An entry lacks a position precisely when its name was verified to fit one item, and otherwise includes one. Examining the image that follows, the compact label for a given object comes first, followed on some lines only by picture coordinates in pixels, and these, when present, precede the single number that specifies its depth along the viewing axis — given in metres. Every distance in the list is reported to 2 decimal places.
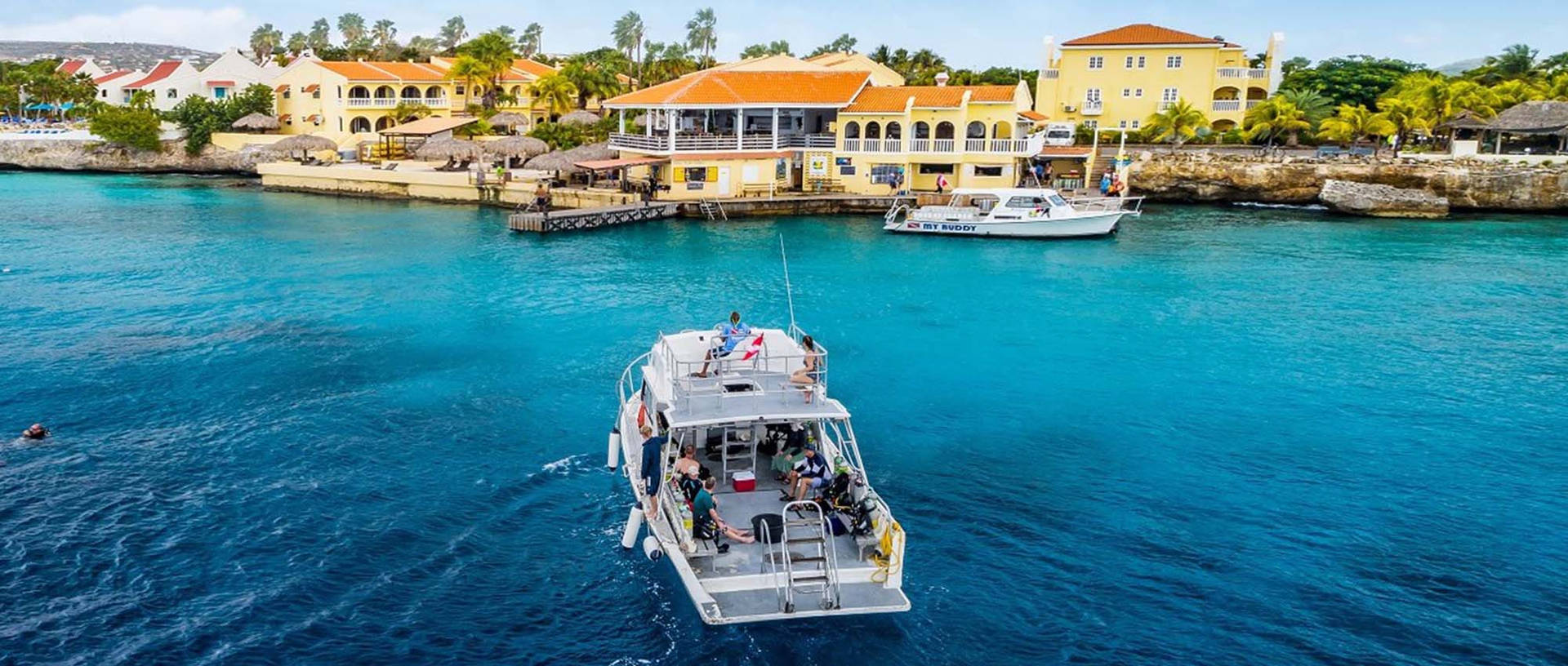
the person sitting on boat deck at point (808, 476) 16.16
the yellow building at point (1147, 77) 69.88
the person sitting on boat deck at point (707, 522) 14.94
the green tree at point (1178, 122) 67.44
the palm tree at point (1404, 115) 65.44
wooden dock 52.16
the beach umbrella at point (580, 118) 73.94
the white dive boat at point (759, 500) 14.27
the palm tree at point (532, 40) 140.25
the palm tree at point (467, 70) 80.06
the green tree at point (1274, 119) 66.69
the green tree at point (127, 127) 82.06
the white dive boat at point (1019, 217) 51.41
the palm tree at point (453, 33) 145.00
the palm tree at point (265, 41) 136.50
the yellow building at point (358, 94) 79.25
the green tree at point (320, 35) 141.88
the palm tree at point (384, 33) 136.26
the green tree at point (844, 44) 108.94
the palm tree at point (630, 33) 109.44
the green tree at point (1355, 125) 65.38
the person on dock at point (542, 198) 53.69
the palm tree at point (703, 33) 111.69
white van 69.44
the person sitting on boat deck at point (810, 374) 17.39
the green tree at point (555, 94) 79.38
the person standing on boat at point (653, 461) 16.34
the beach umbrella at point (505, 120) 76.69
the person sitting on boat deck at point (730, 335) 18.77
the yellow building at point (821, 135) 59.19
